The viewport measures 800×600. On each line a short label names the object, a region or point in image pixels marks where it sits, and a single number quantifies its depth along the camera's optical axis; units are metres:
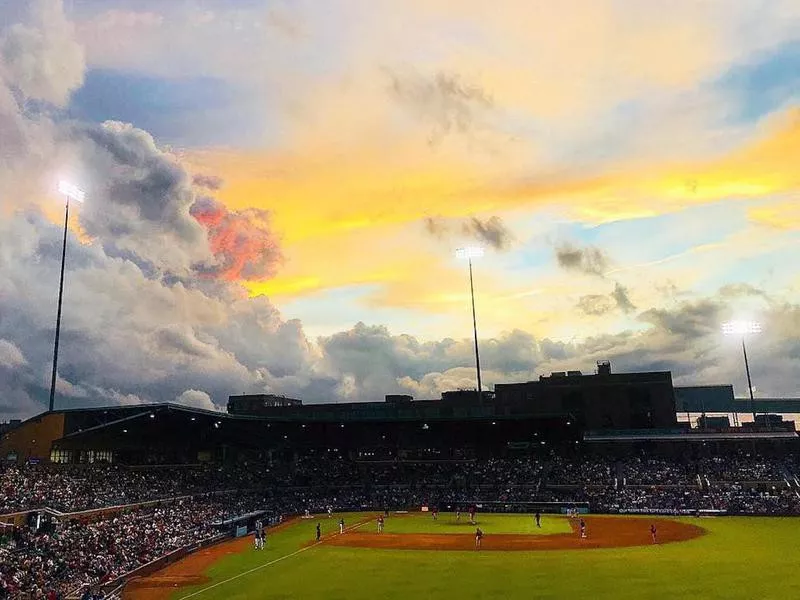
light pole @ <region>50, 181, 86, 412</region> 56.11
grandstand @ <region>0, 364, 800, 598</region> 43.38
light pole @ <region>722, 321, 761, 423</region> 78.62
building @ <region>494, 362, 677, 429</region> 89.31
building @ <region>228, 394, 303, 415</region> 120.19
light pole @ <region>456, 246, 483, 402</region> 73.56
